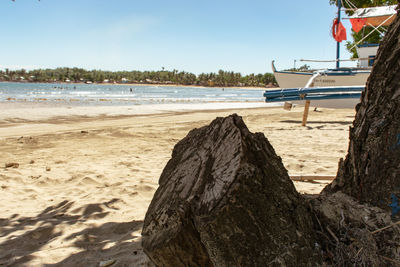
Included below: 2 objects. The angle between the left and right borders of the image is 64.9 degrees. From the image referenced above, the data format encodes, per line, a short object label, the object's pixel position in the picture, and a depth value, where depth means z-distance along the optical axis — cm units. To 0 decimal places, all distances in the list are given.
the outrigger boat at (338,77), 986
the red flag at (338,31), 1480
